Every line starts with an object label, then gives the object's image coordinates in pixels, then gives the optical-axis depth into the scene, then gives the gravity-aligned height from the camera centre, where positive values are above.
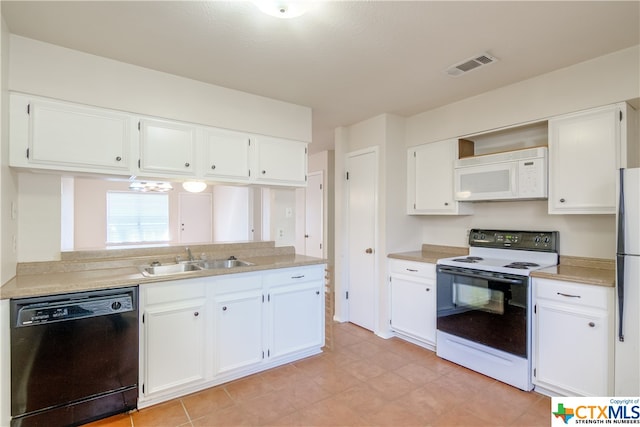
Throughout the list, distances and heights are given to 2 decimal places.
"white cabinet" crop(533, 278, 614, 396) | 2.07 -0.83
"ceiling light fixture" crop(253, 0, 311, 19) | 1.64 +1.07
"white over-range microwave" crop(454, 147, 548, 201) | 2.63 +0.35
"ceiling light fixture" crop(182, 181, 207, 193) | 3.08 +0.28
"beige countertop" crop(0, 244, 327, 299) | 1.89 -0.42
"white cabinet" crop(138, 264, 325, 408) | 2.22 -0.88
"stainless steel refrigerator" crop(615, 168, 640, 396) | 1.91 -0.40
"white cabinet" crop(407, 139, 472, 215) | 3.29 +0.37
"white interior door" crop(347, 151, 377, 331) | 3.66 -0.26
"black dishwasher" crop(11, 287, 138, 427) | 1.83 -0.86
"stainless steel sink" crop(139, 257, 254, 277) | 2.61 -0.44
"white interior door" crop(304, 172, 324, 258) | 5.40 -0.02
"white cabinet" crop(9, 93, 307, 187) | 2.09 +0.52
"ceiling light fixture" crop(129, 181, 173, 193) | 4.76 +0.44
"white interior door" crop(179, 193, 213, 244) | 7.38 -0.06
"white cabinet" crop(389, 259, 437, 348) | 3.10 -0.86
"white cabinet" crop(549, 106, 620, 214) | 2.28 +0.40
